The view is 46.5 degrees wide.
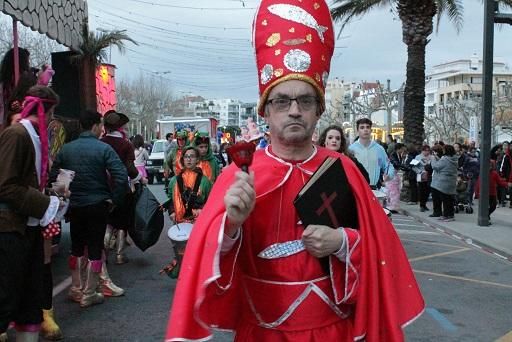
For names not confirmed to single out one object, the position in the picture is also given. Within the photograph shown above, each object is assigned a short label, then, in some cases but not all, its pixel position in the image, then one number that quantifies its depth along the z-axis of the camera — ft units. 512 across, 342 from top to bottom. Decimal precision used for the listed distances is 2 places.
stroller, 51.78
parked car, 83.71
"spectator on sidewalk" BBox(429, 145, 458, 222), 44.01
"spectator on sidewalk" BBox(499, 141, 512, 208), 53.42
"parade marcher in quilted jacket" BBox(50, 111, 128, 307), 19.40
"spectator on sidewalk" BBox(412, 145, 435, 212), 51.60
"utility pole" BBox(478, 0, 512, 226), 38.96
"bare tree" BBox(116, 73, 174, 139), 254.88
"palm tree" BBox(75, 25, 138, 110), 32.68
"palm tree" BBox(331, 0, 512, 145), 55.88
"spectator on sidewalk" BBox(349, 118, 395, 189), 27.55
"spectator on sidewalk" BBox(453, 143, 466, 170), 55.16
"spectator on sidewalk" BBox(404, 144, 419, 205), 57.00
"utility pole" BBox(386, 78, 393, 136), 128.26
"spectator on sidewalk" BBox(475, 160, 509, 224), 45.78
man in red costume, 6.76
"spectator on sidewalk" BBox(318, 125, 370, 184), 21.44
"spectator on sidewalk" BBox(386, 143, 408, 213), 51.70
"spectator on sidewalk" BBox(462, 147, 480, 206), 52.85
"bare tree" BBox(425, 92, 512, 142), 133.96
